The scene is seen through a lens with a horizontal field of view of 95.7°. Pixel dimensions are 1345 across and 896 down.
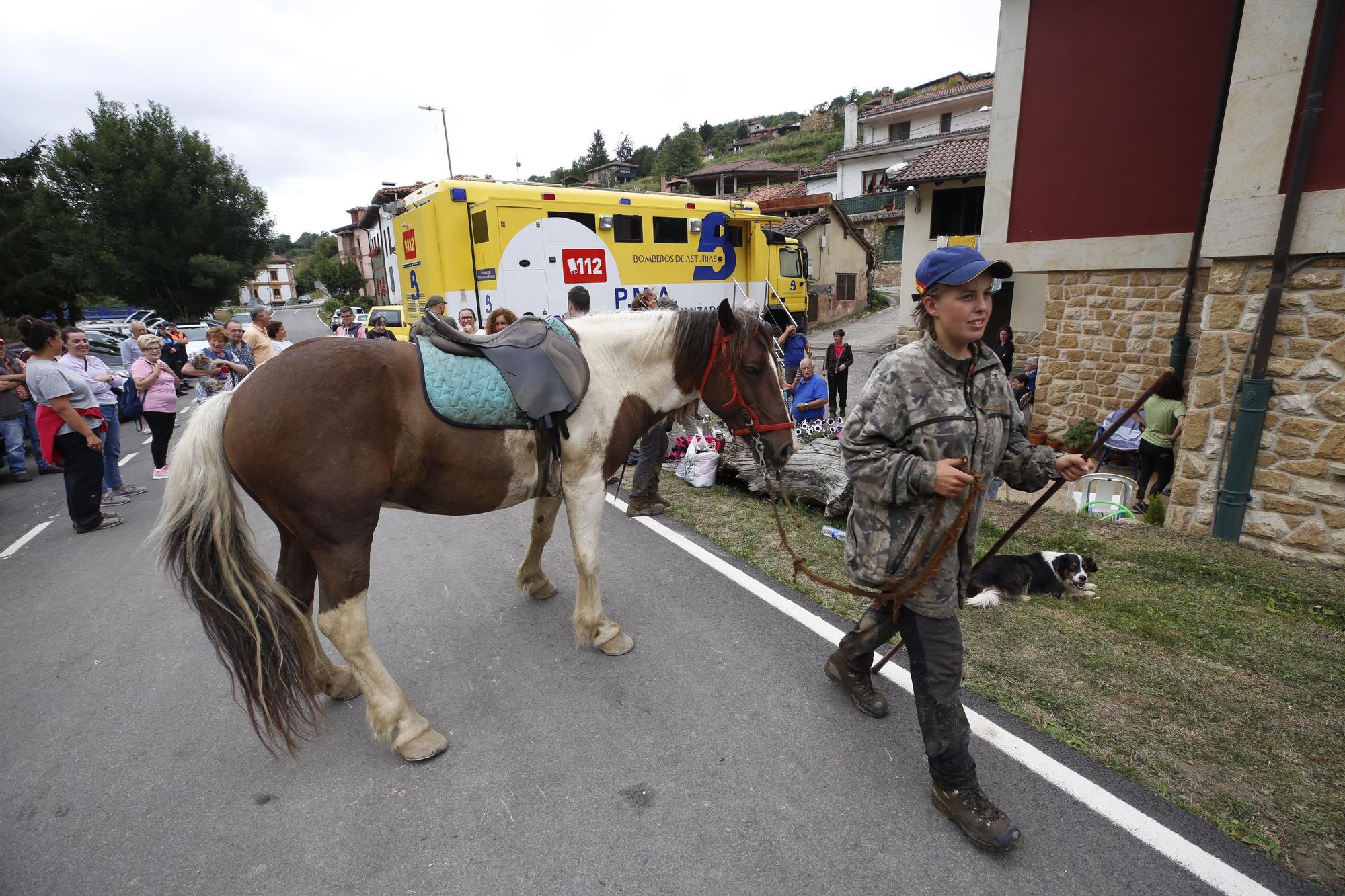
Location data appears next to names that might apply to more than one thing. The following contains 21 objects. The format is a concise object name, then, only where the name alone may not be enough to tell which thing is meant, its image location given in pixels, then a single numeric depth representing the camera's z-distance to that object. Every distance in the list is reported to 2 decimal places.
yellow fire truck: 9.92
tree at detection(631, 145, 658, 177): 71.34
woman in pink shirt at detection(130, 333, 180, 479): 7.01
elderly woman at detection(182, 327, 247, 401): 7.73
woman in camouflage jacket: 2.04
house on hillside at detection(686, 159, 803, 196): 48.97
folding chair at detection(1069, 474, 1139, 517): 6.10
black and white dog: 3.71
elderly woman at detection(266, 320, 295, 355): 8.79
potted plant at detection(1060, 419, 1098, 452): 8.51
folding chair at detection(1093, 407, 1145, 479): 7.85
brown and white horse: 2.46
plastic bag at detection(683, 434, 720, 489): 6.29
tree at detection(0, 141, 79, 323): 20.69
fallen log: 5.10
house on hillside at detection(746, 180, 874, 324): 26.44
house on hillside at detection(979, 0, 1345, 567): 4.46
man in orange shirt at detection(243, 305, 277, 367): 6.40
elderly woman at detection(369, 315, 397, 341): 10.66
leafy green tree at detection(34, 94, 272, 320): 25.02
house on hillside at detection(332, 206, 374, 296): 62.78
